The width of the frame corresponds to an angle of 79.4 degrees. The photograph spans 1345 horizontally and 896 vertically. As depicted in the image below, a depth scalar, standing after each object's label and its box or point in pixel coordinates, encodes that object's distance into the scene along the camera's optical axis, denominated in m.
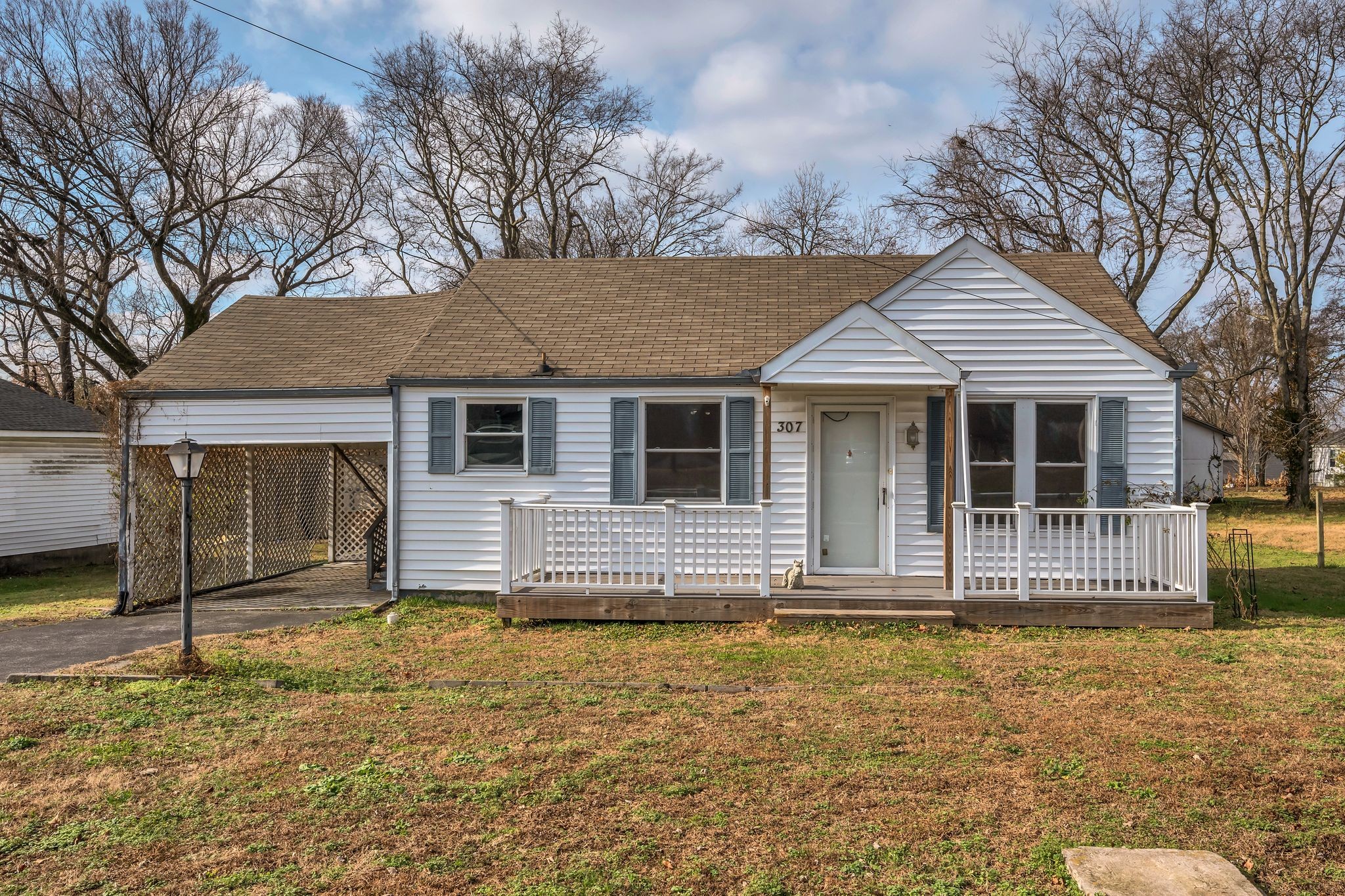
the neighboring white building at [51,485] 16.02
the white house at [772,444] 9.01
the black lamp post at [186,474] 6.91
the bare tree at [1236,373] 37.47
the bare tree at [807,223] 30.25
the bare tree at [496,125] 26.66
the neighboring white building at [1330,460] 34.34
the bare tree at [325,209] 25.64
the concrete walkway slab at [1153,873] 3.35
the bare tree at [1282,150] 22.28
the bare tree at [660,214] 29.70
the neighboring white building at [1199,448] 31.31
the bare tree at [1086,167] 24.05
